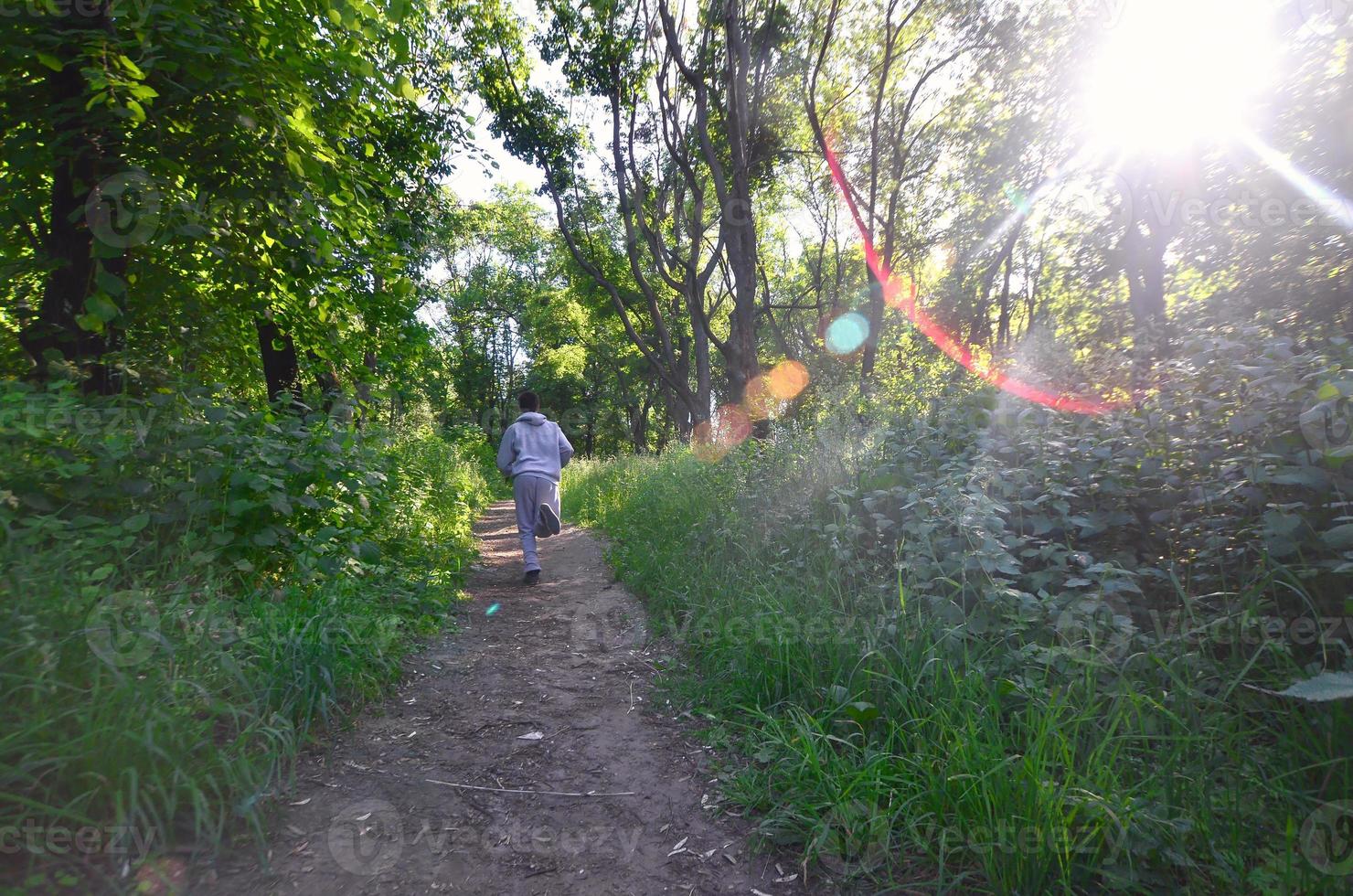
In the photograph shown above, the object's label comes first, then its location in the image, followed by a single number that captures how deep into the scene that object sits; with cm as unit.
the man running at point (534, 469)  735
